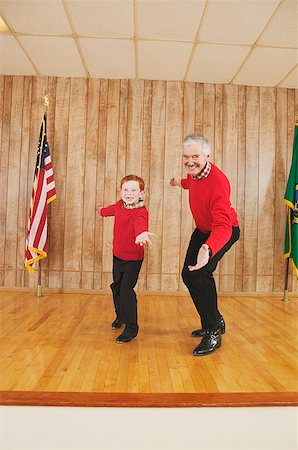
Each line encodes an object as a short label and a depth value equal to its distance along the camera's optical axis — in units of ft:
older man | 8.27
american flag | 14.73
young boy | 9.27
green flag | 15.14
